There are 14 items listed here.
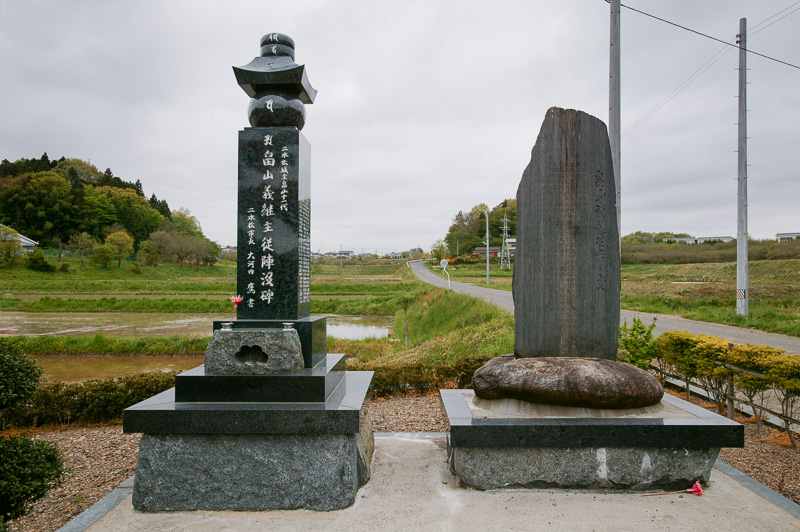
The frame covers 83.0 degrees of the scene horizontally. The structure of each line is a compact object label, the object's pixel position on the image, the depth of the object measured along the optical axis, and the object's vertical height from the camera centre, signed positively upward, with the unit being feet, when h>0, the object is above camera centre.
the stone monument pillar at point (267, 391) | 10.41 -3.30
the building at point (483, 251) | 211.16 +5.04
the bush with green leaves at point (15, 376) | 8.39 -2.24
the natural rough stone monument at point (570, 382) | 10.68 -3.06
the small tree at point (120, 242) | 128.67 +4.89
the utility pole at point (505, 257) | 168.48 +1.75
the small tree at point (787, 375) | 12.88 -3.28
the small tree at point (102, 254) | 120.88 +1.45
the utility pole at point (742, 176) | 33.50 +6.61
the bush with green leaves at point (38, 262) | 109.29 -0.71
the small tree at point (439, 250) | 232.41 +6.00
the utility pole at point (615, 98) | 21.25 +7.76
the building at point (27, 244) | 122.87 +4.21
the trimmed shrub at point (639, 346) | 19.57 -3.65
